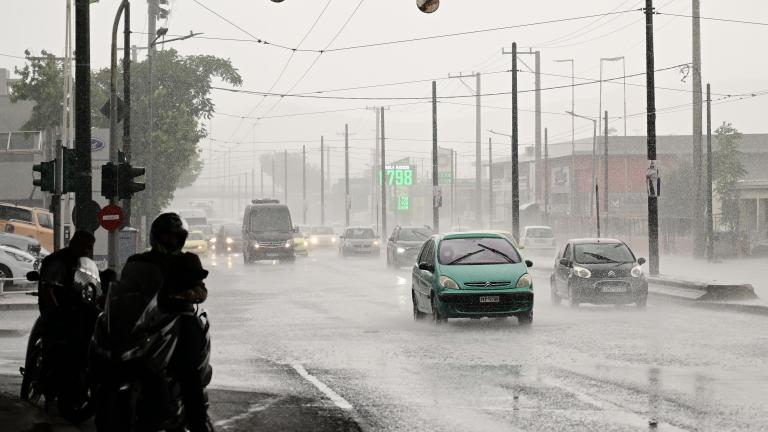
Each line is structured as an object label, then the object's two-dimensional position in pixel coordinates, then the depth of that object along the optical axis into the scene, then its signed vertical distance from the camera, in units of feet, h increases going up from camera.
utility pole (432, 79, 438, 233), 200.34 +9.19
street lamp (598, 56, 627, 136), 404.86 +54.60
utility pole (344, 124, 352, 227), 305.16 +5.80
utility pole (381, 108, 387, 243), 266.36 +6.06
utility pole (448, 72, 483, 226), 306.96 +19.49
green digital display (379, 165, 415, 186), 456.04 +19.45
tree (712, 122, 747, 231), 231.50 +10.91
